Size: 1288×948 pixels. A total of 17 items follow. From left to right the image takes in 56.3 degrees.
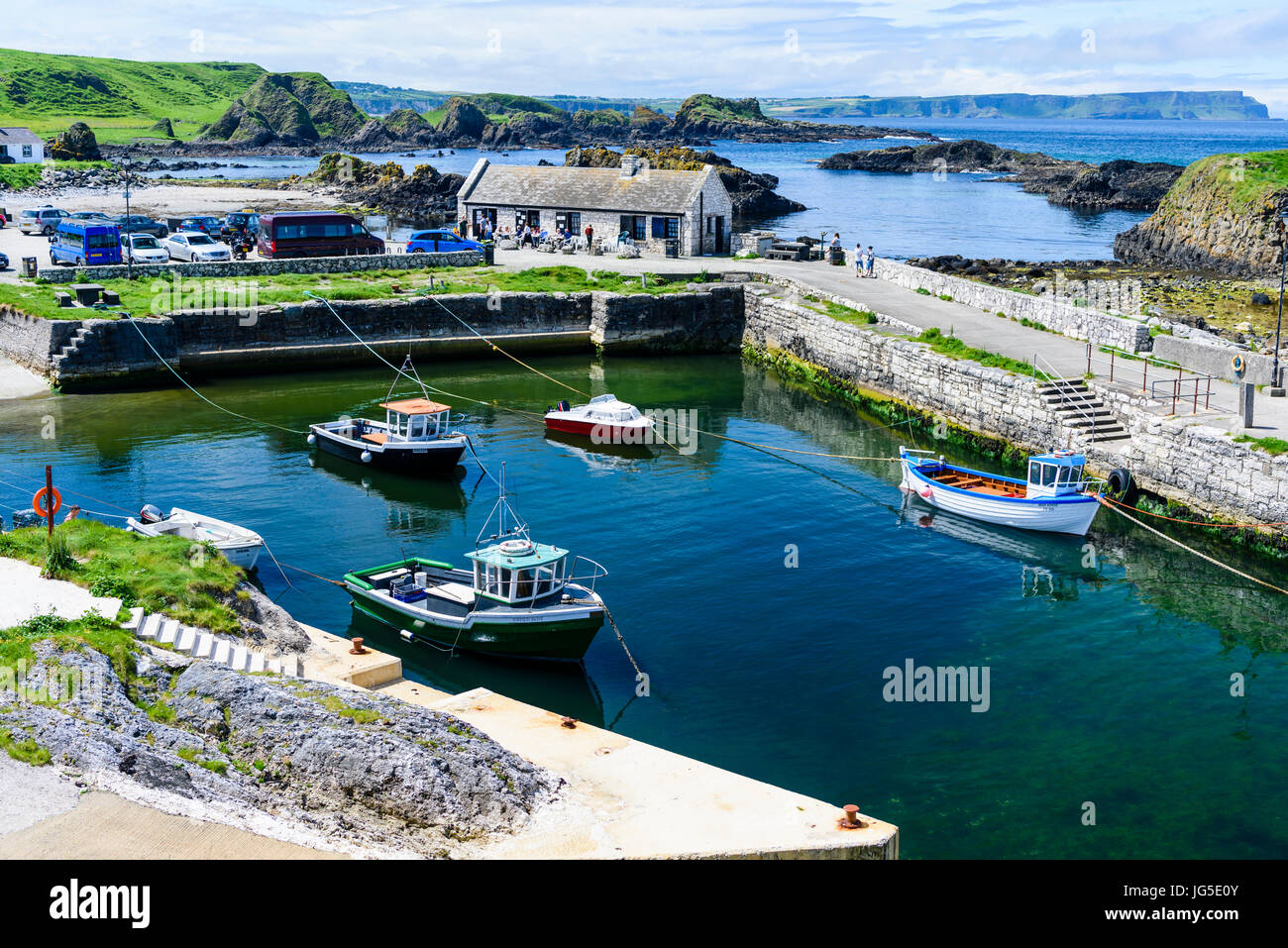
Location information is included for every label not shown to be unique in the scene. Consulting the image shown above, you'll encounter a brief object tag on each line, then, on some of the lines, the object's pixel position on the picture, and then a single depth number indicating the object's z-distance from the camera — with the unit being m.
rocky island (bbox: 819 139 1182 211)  125.69
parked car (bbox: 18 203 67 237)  68.05
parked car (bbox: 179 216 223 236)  69.11
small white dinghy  25.69
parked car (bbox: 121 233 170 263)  54.09
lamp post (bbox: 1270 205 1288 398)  33.09
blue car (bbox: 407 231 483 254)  58.84
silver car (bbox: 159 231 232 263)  54.41
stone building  58.56
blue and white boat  29.78
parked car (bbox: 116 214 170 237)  67.11
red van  55.03
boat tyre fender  31.22
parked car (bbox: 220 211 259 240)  69.69
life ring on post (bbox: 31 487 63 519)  22.66
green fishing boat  22.67
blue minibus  52.84
